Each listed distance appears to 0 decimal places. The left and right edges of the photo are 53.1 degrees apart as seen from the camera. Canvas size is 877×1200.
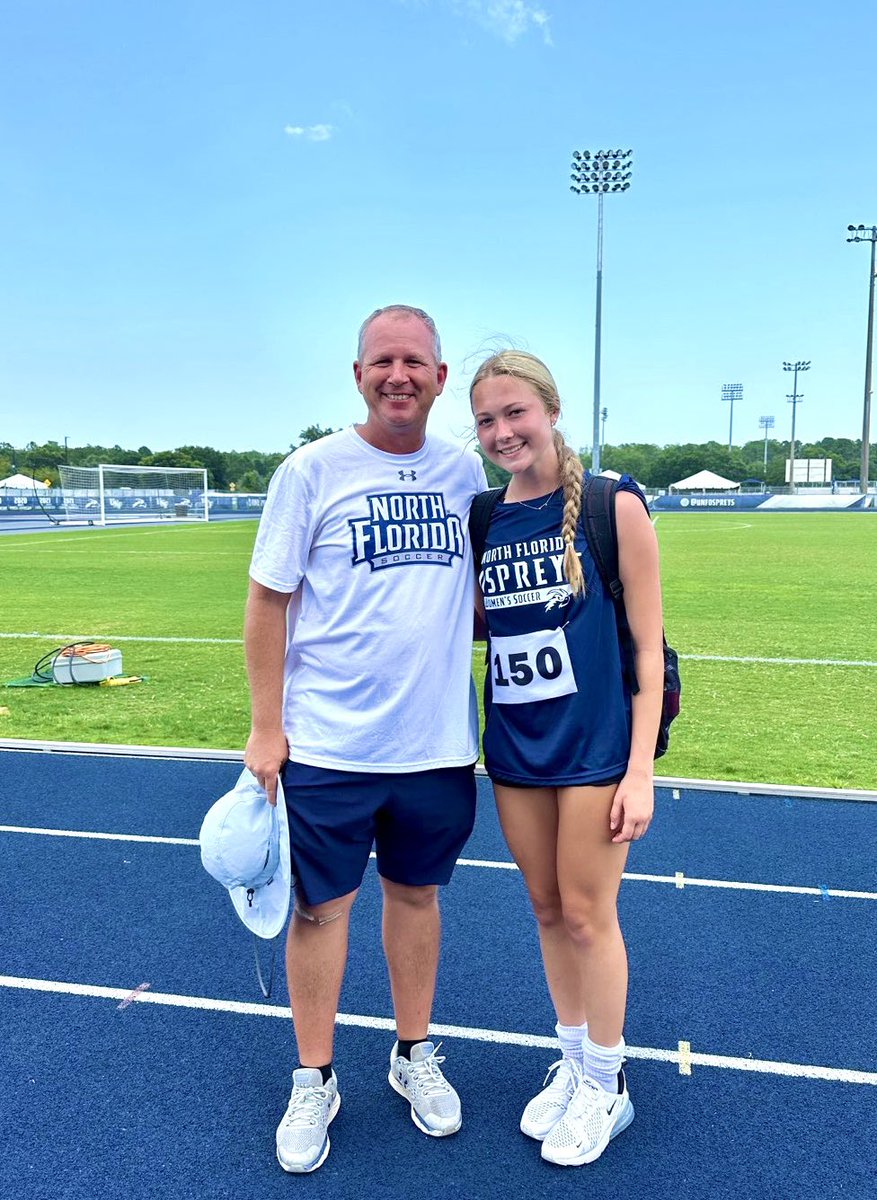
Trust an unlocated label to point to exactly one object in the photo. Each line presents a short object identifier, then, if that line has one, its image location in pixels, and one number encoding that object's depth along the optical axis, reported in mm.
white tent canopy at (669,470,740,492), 74188
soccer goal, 37500
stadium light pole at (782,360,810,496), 76000
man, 2031
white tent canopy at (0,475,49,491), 60144
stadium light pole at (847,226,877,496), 47094
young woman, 1963
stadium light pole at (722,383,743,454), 95688
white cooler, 7199
